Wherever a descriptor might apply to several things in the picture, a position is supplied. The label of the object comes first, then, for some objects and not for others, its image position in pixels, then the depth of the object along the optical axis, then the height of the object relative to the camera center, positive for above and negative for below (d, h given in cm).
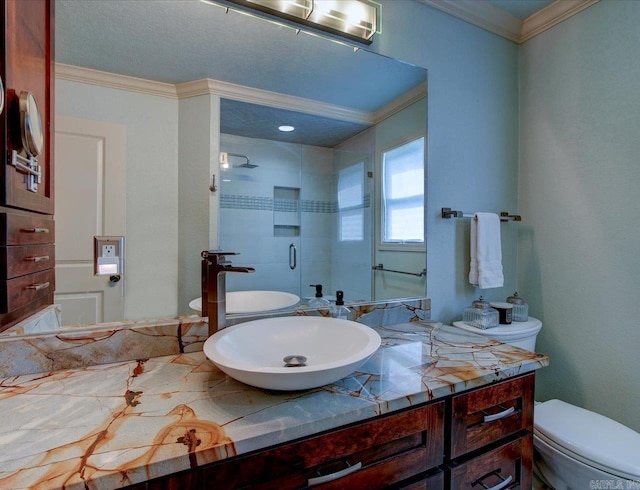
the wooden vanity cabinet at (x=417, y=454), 64 -51
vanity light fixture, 121 +94
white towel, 161 -5
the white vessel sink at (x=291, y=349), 71 -30
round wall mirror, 76 +29
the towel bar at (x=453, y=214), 158 +15
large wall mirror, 99 +34
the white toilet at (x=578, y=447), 109 -75
